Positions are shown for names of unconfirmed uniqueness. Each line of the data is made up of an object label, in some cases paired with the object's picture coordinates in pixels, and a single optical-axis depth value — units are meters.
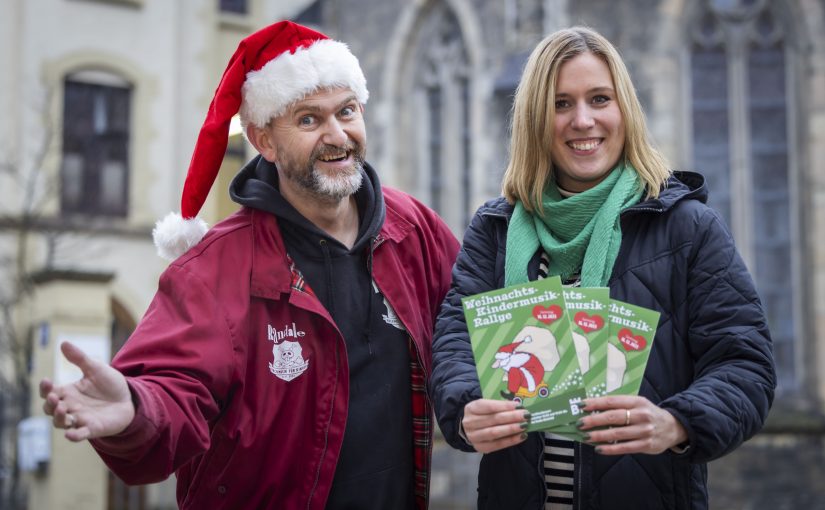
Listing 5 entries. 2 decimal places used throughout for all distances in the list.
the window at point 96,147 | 19.70
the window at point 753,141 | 12.77
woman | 2.95
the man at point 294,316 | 3.67
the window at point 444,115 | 15.70
